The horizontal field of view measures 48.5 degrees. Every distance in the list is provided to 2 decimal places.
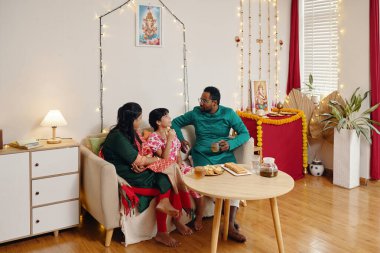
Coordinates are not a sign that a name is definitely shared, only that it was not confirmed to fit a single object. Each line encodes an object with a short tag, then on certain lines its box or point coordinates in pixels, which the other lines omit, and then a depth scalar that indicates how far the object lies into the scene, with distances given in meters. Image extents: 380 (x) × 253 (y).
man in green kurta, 3.95
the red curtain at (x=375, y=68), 4.51
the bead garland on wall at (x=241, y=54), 5.00
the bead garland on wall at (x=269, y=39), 5.29
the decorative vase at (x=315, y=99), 5.17
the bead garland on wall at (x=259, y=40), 5.20
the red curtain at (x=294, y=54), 5.39
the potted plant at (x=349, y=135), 4.59
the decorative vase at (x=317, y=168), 5.16
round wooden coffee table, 2.68
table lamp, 3.55
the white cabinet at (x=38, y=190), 3.22
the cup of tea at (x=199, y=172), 3.04
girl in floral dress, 3.62
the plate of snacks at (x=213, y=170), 3.08
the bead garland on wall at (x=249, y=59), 5.08
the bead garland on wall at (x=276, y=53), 5.34
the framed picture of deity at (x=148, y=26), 4.20
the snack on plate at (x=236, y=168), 3.12
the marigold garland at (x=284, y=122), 4.57
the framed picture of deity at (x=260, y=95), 5.08
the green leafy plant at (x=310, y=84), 5.21
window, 5.05
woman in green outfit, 3.30
